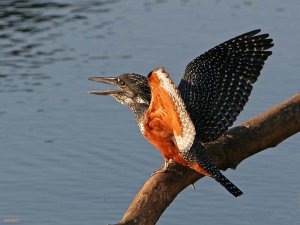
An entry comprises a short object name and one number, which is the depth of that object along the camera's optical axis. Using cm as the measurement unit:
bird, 1410
